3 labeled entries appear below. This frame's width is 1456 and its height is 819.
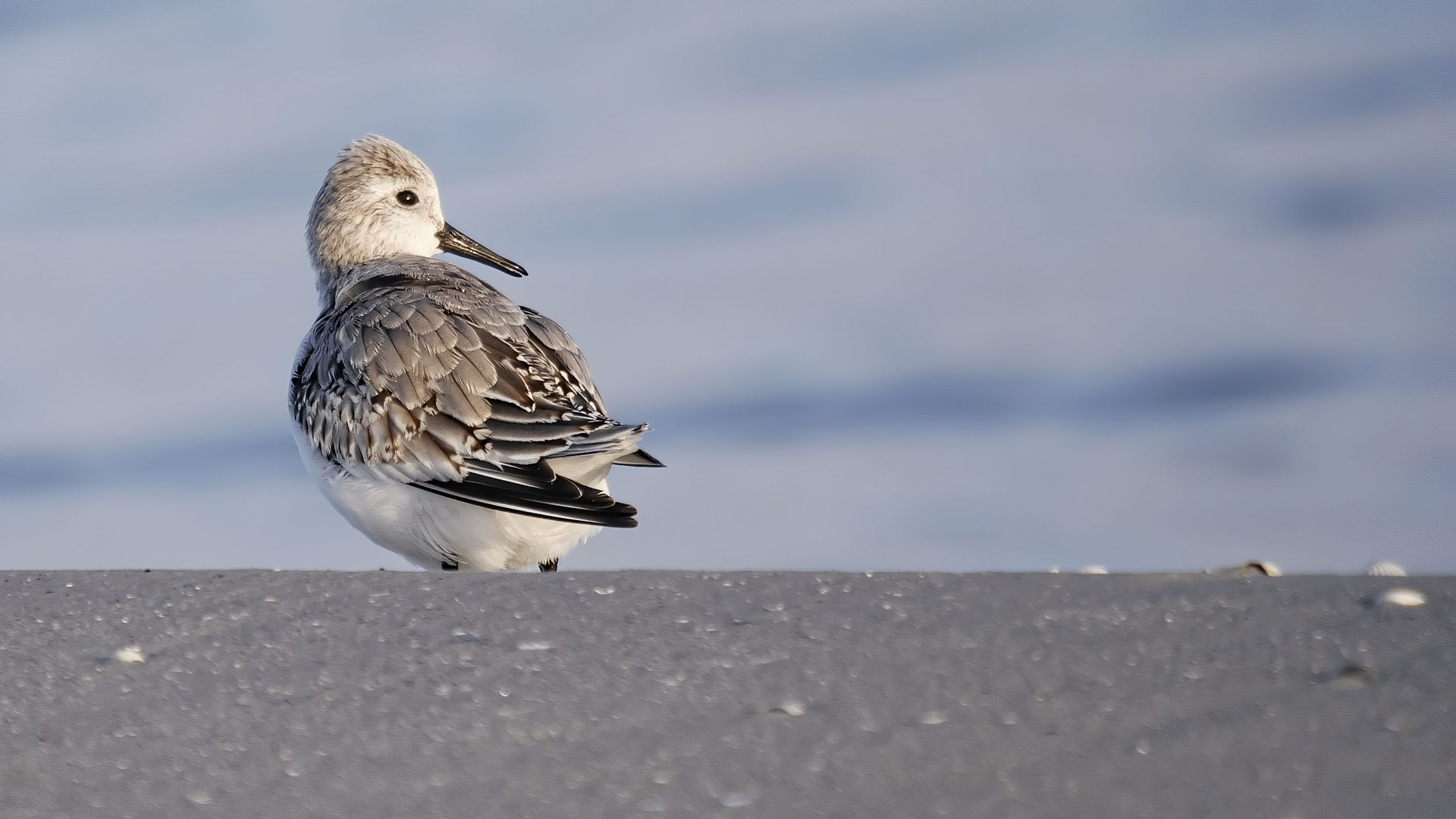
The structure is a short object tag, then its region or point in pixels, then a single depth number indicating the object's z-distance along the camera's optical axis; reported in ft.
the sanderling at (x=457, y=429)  34.63
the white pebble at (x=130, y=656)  21.33
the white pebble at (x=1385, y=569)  24.39
